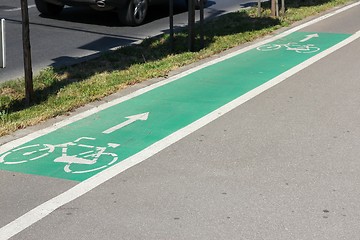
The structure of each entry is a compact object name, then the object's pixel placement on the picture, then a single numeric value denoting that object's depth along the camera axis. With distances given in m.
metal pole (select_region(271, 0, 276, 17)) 16.89
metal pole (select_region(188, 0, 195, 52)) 12.85
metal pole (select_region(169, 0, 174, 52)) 13.37
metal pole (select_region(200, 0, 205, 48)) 13.38
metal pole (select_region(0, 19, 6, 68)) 8.55
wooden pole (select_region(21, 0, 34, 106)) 9.28
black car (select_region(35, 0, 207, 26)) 15.88
